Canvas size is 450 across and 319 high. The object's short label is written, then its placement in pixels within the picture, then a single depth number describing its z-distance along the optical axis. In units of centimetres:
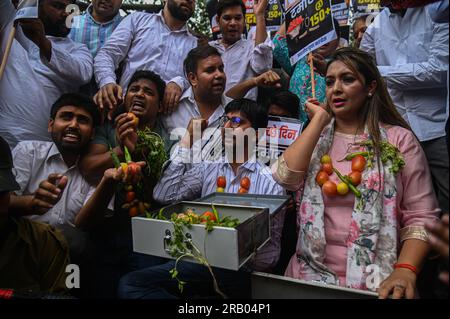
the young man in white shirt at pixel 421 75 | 229
